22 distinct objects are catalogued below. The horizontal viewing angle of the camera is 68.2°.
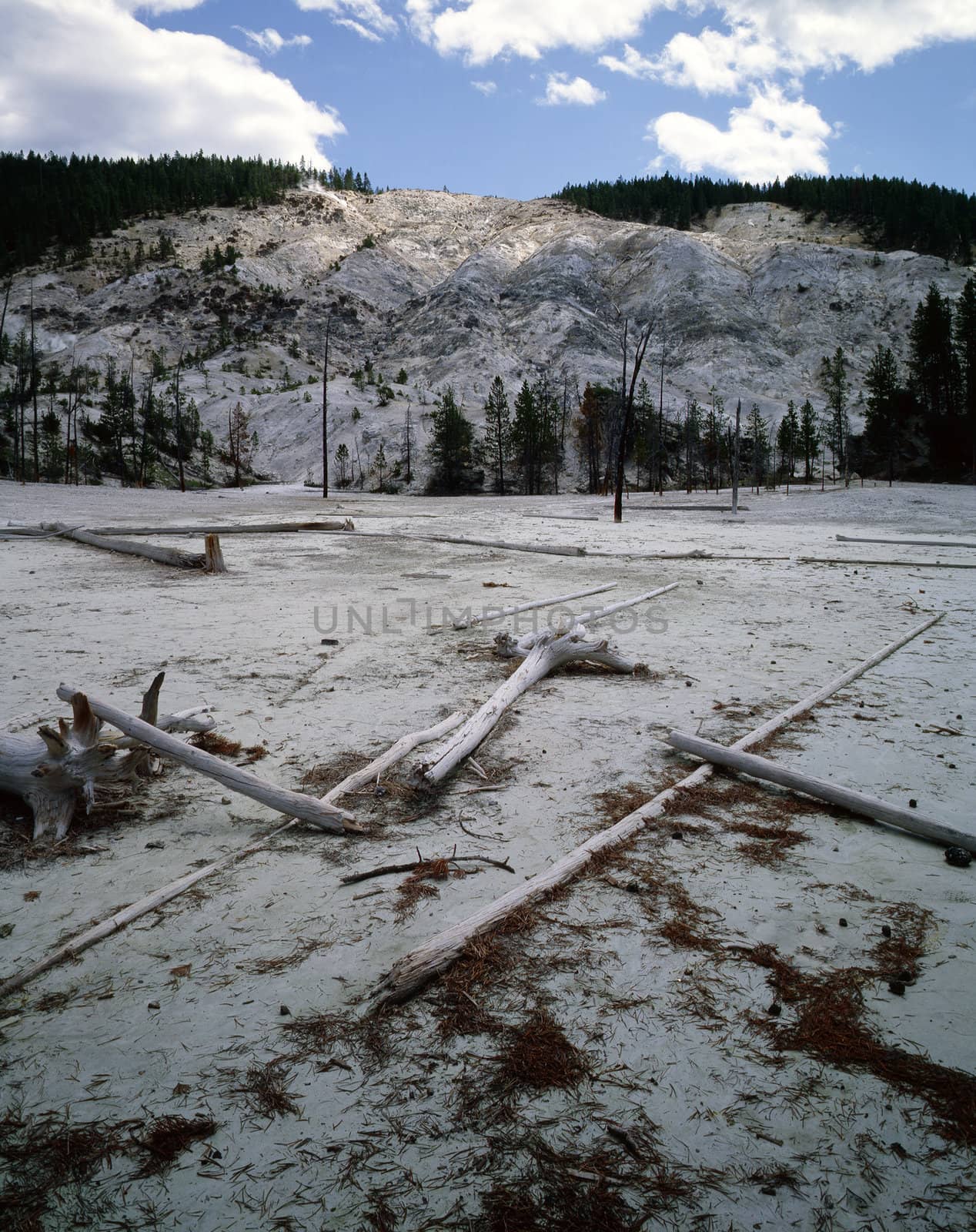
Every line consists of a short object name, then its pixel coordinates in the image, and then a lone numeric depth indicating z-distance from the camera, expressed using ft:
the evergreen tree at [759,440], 211.00
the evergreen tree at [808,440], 206.18
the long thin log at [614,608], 28.91
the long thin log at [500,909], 8.86
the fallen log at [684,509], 109.50
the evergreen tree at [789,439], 213.25
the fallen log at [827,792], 12.17
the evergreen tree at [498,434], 203.21
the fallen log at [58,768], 12.53
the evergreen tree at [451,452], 200.34
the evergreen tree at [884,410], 218.38
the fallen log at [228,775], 12.73
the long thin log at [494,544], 50.60
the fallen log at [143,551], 40.98
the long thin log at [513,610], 28.19
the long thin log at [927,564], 43.14
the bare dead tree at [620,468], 82.69
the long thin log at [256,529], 60.18
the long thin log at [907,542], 54.83
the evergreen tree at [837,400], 222.69
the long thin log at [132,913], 9.16
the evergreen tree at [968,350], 205.46
